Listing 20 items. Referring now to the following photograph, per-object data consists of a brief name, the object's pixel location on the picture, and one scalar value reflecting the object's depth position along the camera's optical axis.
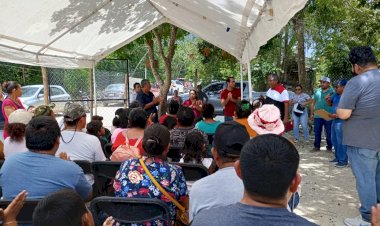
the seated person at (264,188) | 1.23
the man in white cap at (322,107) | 7.60
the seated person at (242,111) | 4.34
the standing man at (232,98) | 8.01
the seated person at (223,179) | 1.94
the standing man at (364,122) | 3.67
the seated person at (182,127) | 4.17
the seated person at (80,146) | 3.49
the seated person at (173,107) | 5.62
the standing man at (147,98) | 7.95
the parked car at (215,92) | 16.42
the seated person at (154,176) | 2.45
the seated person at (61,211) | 1.50
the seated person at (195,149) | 3.21
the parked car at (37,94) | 15.63
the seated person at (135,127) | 3.70
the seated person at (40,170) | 2.41
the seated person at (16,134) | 3.54
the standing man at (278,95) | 7.09
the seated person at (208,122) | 4.68
